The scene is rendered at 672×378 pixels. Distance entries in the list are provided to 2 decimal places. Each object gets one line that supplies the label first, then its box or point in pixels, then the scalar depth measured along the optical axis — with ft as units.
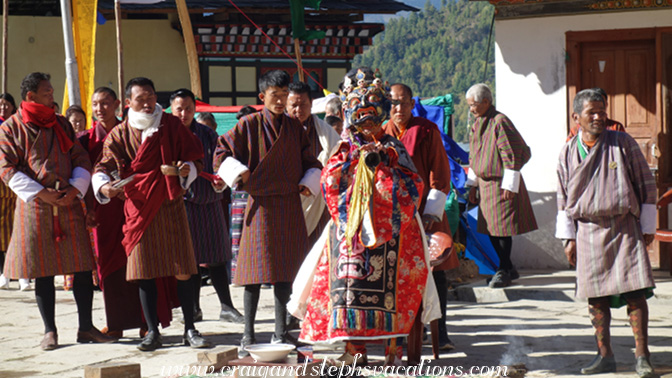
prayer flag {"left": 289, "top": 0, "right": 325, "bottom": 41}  42.39
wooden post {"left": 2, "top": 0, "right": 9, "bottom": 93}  41.42
